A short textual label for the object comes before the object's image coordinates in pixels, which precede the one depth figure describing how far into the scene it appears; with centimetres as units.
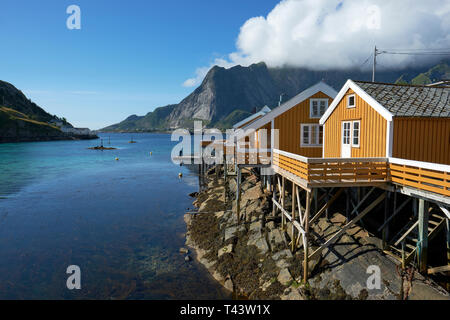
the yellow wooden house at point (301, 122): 1988
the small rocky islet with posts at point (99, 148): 11472
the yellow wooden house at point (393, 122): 1234
